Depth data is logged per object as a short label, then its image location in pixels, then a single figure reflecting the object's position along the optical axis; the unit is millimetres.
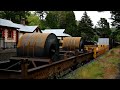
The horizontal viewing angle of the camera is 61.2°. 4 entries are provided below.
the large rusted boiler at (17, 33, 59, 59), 5039
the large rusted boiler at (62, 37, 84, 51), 8974
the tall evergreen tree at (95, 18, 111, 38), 39643
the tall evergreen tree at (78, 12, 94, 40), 34125
